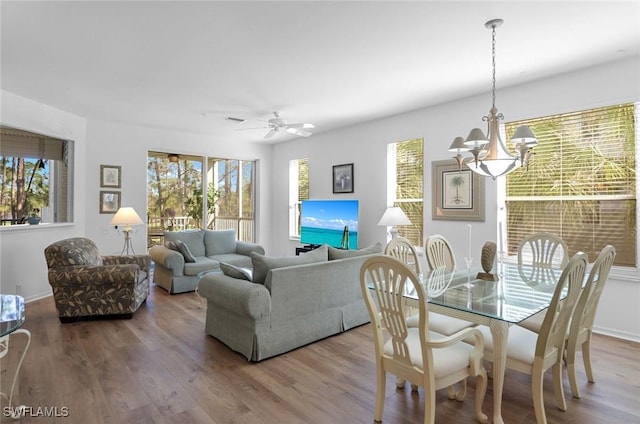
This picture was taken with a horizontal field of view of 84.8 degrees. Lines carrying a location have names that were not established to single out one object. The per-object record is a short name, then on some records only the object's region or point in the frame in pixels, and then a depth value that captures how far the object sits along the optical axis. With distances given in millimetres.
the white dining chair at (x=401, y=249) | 3242
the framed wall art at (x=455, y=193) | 4477
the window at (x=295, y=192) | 7480
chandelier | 2498
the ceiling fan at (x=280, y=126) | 4916
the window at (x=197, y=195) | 6641
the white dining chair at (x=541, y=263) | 2909
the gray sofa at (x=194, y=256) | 5141
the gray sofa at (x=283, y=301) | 2932
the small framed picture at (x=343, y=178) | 6246
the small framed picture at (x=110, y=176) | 5844
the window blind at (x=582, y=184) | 3475
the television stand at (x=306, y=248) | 6523
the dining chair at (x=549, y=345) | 1952
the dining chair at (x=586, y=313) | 2172
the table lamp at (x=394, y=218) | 4926
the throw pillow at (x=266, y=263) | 3043
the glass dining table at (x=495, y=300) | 1987
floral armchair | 3822
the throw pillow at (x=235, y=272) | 3184
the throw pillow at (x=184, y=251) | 5293
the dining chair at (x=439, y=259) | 2641
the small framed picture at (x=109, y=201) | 5852
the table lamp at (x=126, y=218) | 5008
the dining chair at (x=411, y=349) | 1807
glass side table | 2053
